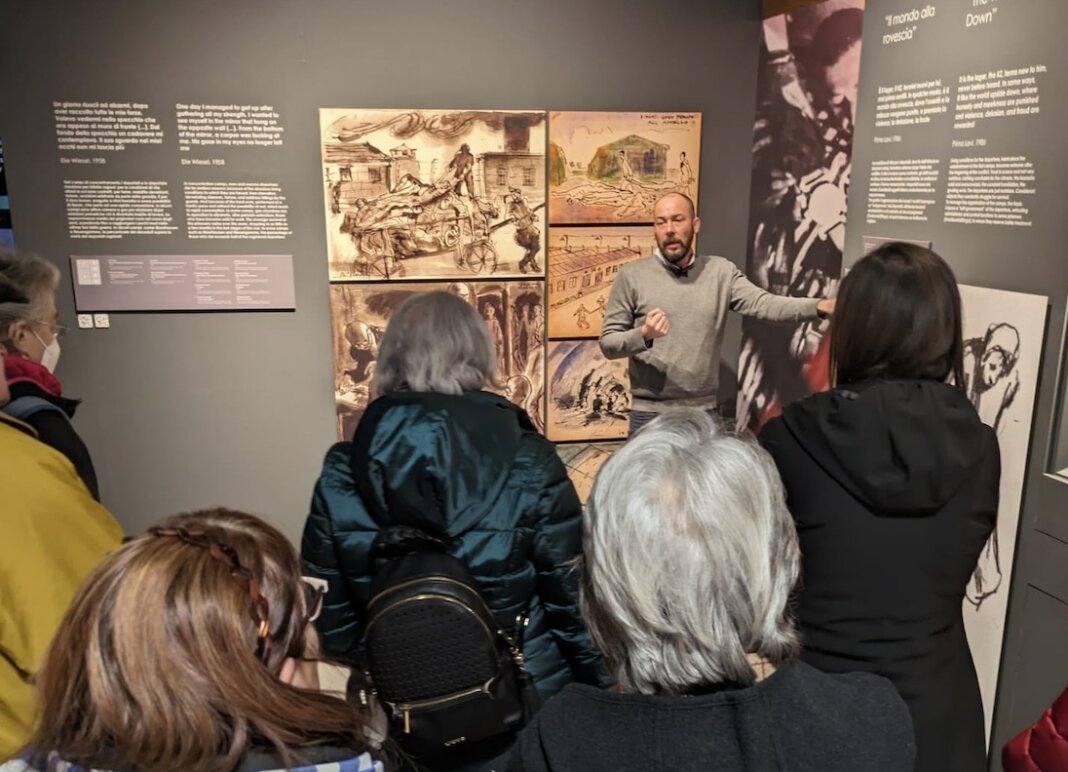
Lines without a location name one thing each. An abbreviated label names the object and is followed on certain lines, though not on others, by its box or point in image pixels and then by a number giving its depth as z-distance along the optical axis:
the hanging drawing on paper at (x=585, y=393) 4.64
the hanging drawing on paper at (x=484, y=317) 4.31
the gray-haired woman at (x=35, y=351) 2.31
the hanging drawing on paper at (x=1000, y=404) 2.61
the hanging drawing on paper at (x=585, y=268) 4.48
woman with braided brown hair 0.99
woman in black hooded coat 1.77
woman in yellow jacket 1.53
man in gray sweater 4.07
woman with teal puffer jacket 1.82
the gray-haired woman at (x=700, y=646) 1.03
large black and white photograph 3.64
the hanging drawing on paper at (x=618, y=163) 4.35
